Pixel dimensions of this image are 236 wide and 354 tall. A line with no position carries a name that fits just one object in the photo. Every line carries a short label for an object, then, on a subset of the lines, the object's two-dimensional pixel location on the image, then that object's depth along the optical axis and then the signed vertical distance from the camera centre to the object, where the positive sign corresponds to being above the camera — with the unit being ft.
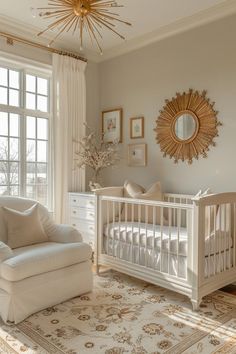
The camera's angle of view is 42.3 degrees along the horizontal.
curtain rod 11.62 +5.22
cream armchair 7.55 -2.67
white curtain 13.12 +2.12
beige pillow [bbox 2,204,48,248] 9.05 -1.66
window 12.21 +1.67
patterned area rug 6.50 -3.69
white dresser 12.13 -1.66
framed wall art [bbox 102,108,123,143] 14.20 +2.31
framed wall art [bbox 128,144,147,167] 13.17 +0.82
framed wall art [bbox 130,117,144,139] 13.29 +2.03
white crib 8.21 -2.12
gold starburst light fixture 7.32 +4.13
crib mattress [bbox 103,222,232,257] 8.61 -1.97
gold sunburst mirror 11.06 +1.81
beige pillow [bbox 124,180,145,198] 11.93 -0.62
